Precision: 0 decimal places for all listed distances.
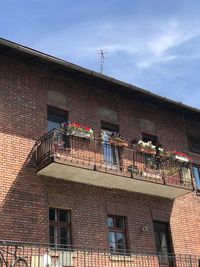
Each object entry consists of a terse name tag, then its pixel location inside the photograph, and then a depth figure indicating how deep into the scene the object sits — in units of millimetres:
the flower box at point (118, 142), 14391
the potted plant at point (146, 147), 15172
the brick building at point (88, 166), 12555
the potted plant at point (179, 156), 15570
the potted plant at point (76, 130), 13336
